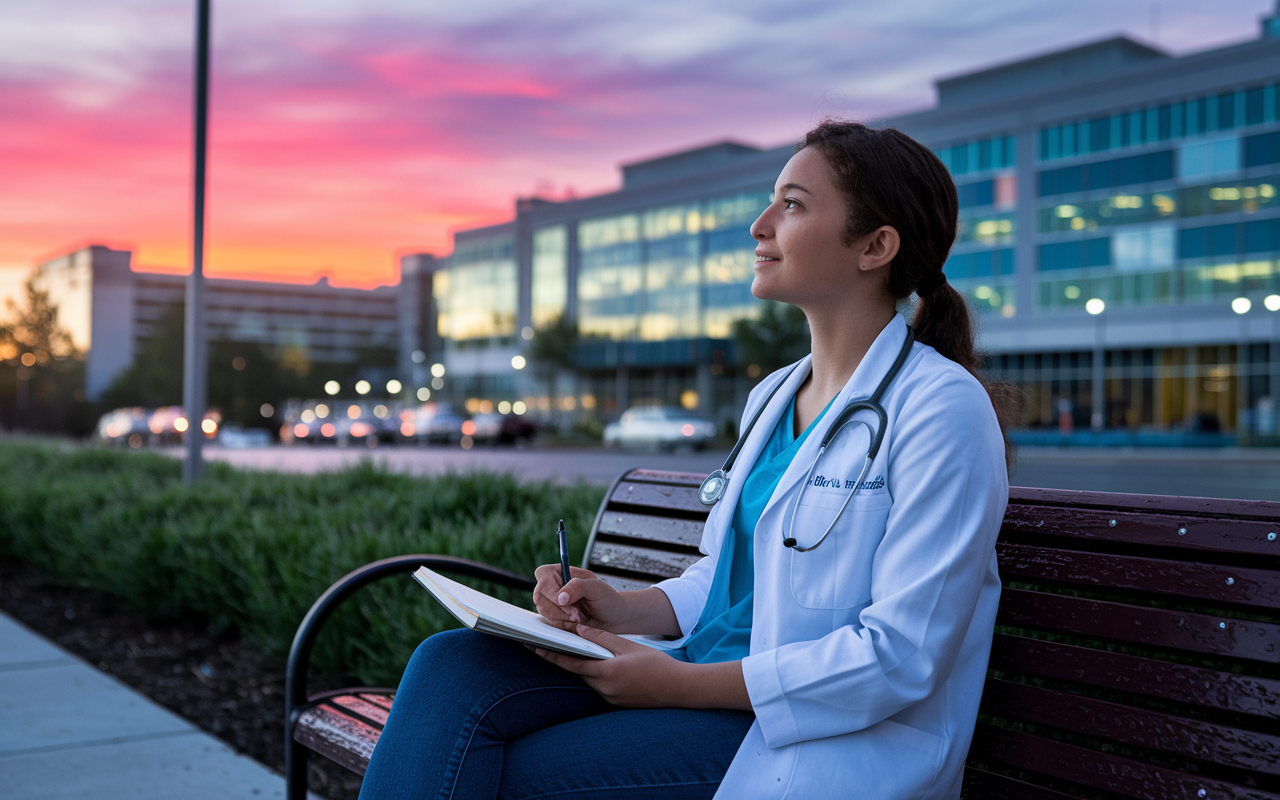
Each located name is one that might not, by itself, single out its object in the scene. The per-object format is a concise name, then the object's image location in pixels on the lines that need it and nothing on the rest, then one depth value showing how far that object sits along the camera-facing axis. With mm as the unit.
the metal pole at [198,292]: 9820
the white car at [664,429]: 36000
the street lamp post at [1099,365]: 43312
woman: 1760
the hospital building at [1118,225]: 40938
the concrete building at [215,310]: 119562
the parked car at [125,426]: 56625
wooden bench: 1779
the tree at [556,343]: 63281
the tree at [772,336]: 47781
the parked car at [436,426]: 45719
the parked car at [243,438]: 49219
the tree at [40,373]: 74875
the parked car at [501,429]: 43688
